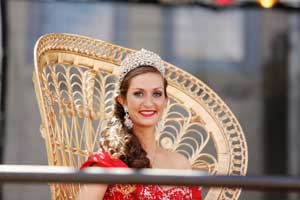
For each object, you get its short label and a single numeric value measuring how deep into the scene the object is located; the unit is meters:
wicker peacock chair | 4.49
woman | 3.93
